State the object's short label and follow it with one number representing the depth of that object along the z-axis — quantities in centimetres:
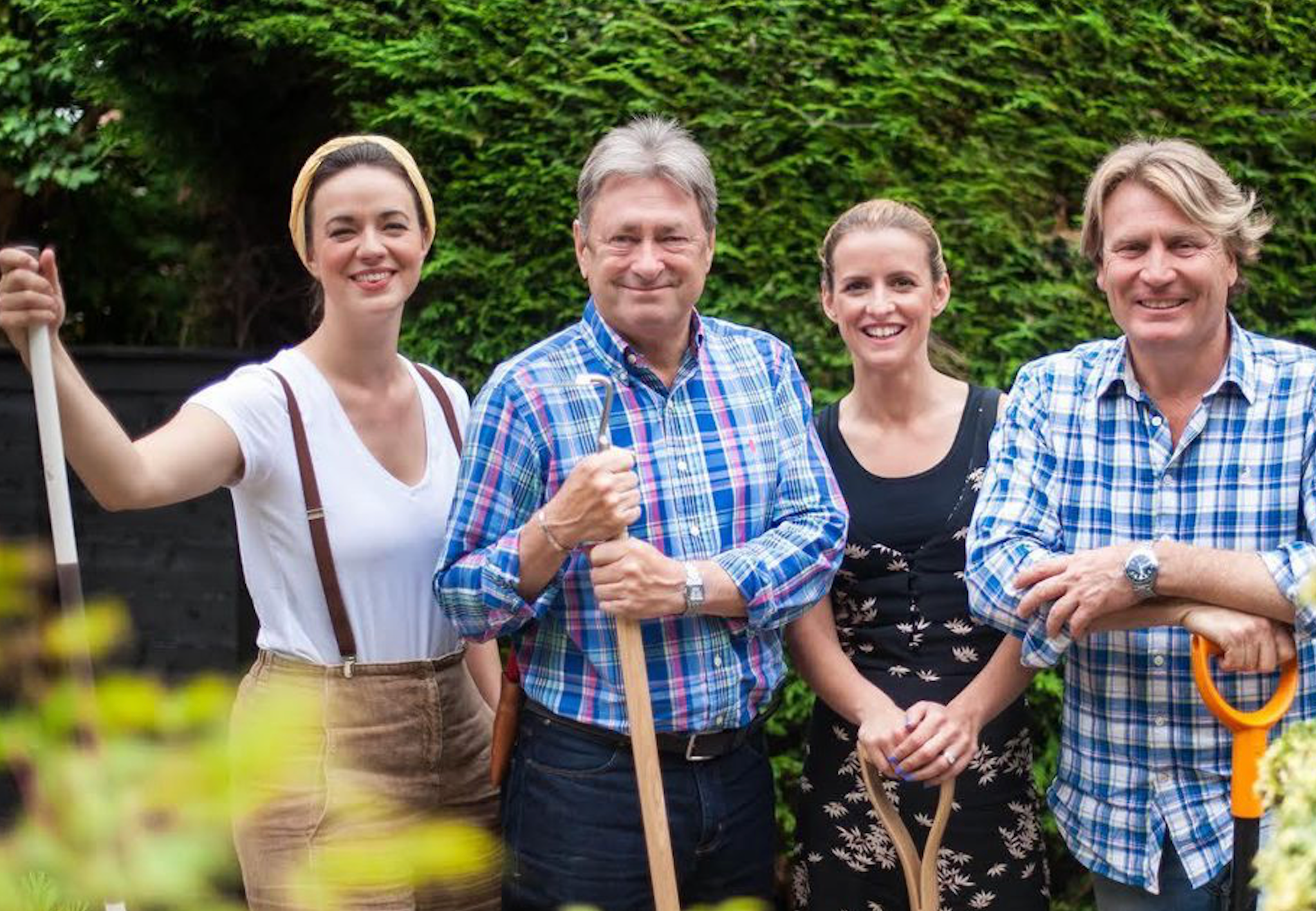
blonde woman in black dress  287
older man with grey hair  263
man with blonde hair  252
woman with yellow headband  254
